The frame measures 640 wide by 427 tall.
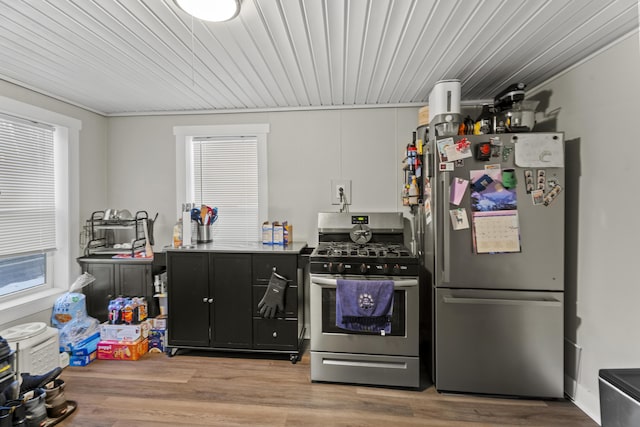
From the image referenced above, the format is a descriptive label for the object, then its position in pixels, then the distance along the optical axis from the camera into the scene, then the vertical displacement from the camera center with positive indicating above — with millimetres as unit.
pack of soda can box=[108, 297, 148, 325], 2633 -915
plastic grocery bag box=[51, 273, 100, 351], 2520 -962
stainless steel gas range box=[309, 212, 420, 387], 2139 -805
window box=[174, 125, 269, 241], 3090 +346
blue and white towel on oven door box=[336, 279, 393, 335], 2117 -694
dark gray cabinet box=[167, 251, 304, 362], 2541 -817
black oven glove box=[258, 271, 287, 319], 2475 -744
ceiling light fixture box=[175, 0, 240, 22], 1263 +883
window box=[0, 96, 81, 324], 2361 +30
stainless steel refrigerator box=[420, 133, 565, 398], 1979 -378
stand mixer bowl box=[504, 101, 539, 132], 2076 +640
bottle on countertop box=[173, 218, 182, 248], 2735 -259
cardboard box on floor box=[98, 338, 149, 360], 2562 -1226
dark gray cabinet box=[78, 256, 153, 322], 2764 -685
